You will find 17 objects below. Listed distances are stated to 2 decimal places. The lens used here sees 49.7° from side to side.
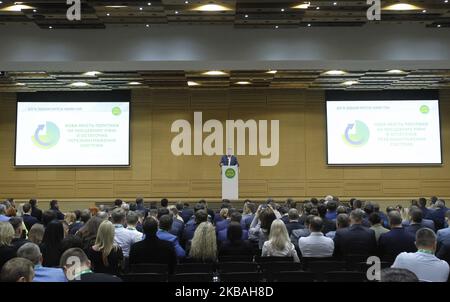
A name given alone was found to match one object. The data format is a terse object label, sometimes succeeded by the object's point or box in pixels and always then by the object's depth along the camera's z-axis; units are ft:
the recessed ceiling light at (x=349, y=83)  54.80
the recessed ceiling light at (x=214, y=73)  48.88
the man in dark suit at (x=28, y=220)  27.94
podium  51.83
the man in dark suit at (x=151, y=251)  17.44
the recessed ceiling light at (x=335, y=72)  47.52
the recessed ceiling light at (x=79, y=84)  53.67
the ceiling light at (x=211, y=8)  32.96
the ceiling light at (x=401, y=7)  32.86
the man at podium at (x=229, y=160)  52.80
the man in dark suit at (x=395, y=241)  18.85
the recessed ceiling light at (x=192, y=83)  55.36
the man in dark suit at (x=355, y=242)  19.40
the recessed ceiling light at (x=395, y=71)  47.93
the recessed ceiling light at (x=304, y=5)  32.04
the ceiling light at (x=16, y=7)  32.37
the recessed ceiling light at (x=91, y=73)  46.54
